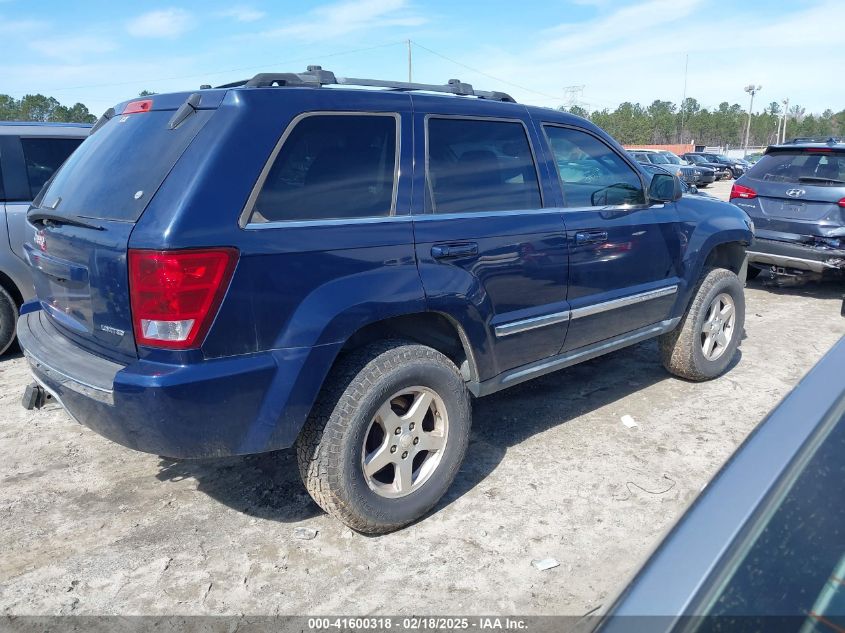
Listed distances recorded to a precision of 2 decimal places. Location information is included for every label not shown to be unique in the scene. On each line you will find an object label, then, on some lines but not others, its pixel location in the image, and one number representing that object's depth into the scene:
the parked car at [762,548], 1.03
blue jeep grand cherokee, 2.48
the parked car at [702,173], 28.70
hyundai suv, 7.05
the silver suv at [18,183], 5.29
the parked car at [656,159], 26.53
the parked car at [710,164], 34.78
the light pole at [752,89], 65.99
